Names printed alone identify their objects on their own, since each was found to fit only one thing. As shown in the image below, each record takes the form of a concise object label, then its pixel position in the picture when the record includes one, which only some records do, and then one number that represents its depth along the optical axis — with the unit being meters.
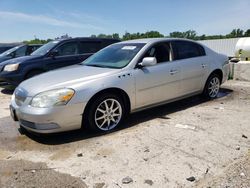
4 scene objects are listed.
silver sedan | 2.75
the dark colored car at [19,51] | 8.56
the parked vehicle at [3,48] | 12.13
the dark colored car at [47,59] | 5.49
